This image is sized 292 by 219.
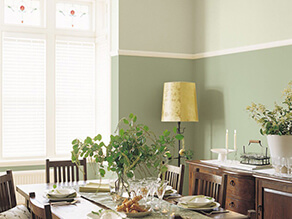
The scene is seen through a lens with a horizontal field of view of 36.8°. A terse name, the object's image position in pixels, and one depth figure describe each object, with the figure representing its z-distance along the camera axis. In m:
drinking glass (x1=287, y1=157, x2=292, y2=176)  3.63
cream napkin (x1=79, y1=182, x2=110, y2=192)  3.59
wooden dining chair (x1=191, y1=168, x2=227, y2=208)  3.15
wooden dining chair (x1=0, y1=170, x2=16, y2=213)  3.54
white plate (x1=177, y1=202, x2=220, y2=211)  2.94
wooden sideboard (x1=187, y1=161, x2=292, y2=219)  3.53
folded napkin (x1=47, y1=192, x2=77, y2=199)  3.31
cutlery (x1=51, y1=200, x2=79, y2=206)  3.17
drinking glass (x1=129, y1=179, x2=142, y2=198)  2.93
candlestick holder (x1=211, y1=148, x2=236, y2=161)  4.57
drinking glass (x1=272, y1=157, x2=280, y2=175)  3.71
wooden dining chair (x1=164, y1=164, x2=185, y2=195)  3.72
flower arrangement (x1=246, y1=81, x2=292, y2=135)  3.65
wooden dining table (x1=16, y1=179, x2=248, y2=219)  2.85
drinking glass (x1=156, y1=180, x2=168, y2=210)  2.96
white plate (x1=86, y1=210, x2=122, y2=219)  2.56
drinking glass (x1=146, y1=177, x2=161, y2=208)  2.92
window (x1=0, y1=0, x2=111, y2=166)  5.91
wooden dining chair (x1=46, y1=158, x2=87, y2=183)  4.18
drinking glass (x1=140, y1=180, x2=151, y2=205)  2.91
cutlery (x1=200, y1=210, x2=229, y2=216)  2.88
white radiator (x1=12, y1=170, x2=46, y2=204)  5.76
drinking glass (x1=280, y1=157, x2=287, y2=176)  3.66
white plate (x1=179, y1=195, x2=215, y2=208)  3.00
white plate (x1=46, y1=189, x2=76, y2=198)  3.31
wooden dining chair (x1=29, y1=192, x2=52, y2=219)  2.12
